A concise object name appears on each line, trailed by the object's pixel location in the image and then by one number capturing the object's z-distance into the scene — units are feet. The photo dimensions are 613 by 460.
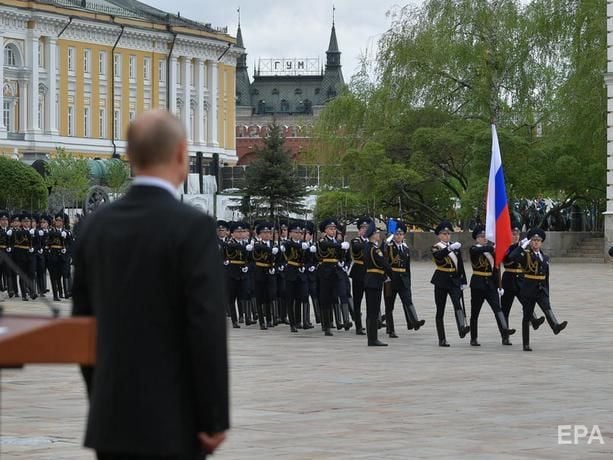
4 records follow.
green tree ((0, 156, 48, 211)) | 235.17
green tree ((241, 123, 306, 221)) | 251.80
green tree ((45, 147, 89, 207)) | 254.47
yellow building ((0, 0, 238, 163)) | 342.03
